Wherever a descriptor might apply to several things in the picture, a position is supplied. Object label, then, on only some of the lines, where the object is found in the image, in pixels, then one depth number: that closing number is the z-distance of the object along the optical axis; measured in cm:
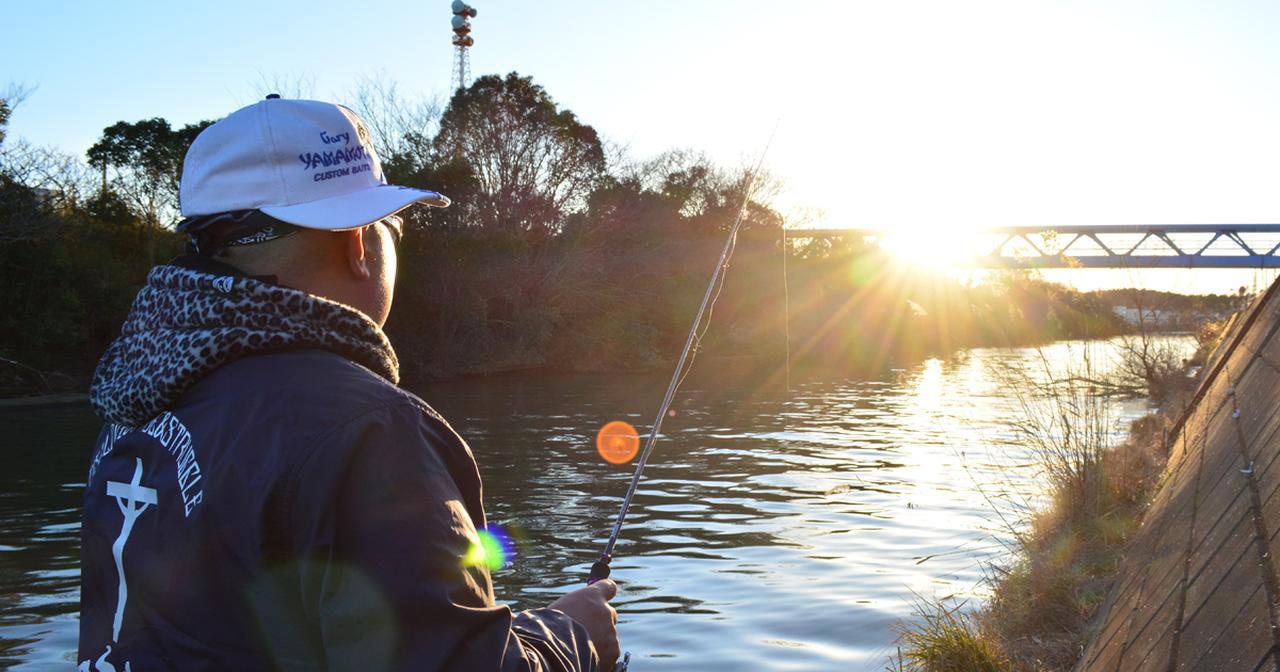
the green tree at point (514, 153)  3716
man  168
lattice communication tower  4678
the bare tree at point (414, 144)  3491
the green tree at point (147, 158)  3409
